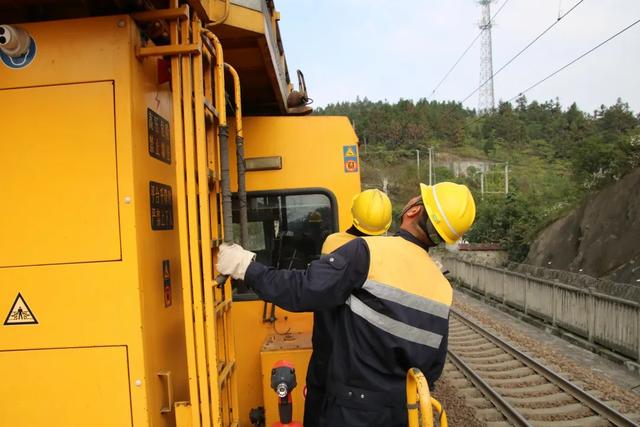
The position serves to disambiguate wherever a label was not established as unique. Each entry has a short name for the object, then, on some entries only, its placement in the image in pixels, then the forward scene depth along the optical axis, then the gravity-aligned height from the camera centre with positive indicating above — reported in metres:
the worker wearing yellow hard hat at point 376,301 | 2.32 -0.45
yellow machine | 2.09 +0.01
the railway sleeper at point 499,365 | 8.56 -2.89
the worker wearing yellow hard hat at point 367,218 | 3.60 -0.06
